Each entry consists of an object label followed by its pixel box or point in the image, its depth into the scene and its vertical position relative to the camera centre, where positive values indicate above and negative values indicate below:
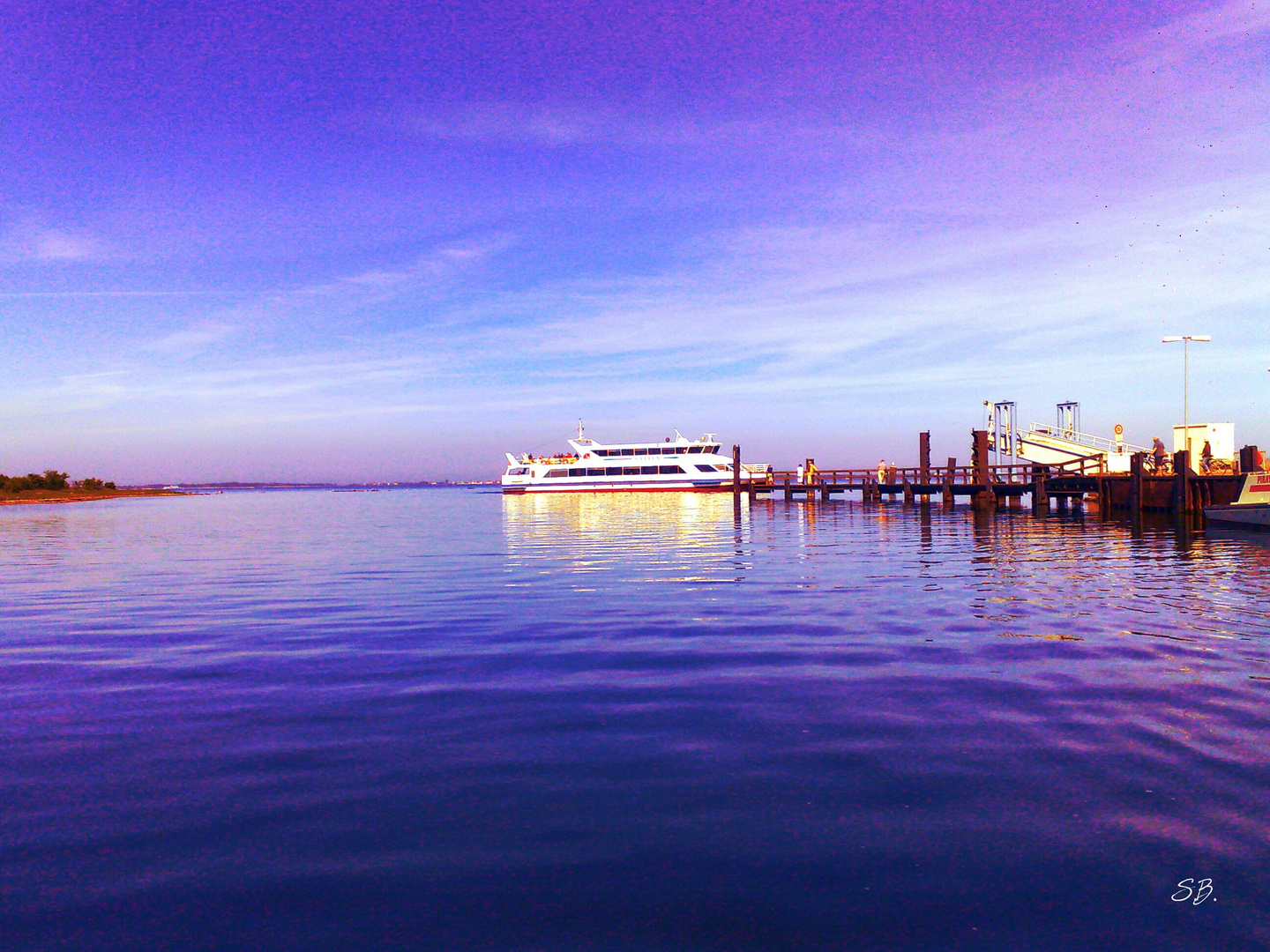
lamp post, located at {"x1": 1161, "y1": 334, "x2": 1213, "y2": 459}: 34.40 +3.93
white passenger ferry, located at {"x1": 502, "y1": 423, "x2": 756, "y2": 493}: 78.00 +1.58
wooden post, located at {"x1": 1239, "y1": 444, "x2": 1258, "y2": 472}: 31.02 +0.48
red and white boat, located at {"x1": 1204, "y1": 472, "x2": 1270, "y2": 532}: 25.84 -1.22
